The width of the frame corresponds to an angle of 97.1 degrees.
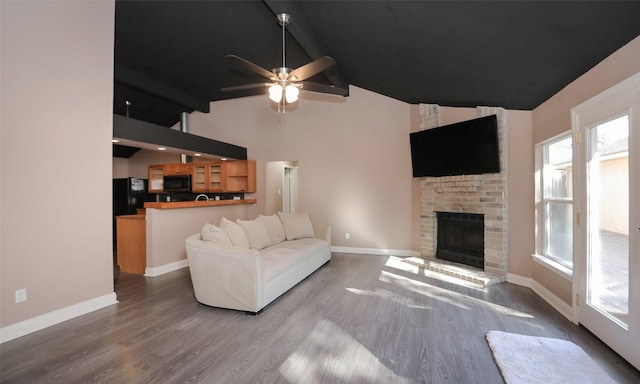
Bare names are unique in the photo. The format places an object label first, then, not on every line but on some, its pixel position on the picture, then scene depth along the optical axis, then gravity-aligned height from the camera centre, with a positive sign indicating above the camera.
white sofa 2.82 -0.81
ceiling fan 2.79 +1.23
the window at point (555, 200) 2.98 -0.11
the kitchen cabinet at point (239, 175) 6.21 +0.39
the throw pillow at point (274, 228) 4.35 -0.56
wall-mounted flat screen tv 3.79 +0.63
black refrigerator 6.91 -0.04
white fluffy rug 1.82 -1.20
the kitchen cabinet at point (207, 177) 6.35 +0.36
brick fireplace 3.85 -0.12
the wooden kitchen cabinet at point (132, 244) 4.25 -0.77
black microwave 6.59 +0.24
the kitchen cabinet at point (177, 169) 6.63 +0.57
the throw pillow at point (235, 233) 3.47 -0.51
